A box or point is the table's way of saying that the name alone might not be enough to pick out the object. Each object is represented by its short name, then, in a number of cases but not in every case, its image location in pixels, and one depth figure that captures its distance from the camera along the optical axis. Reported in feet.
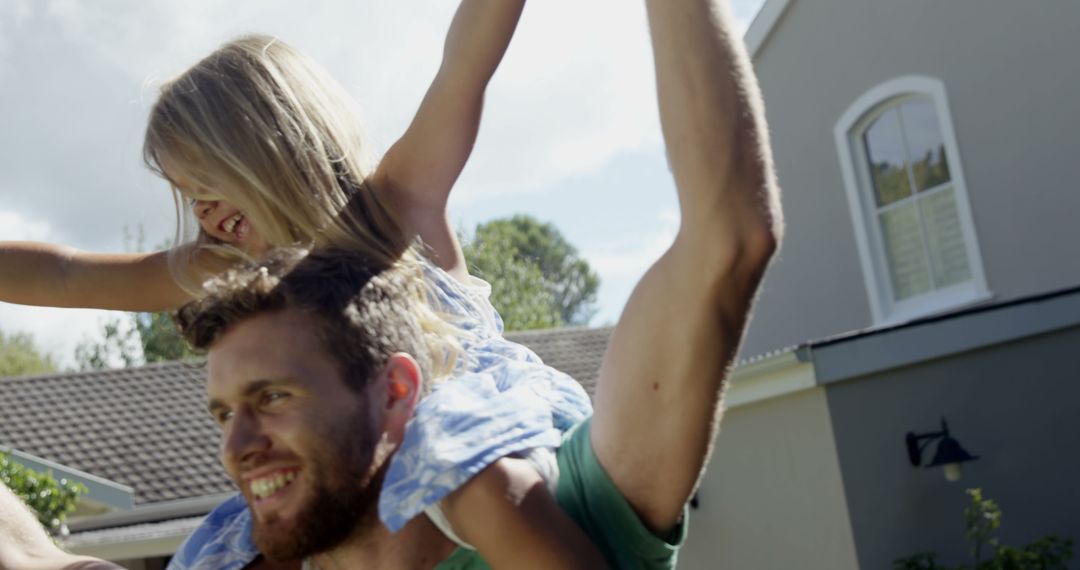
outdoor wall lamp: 32.12
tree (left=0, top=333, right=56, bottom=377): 142.82
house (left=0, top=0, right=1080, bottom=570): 33.17
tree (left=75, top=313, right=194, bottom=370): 135.44
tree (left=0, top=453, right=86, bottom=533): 36.11
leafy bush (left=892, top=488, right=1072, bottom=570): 30.27
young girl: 6.30
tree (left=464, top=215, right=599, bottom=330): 132.36
